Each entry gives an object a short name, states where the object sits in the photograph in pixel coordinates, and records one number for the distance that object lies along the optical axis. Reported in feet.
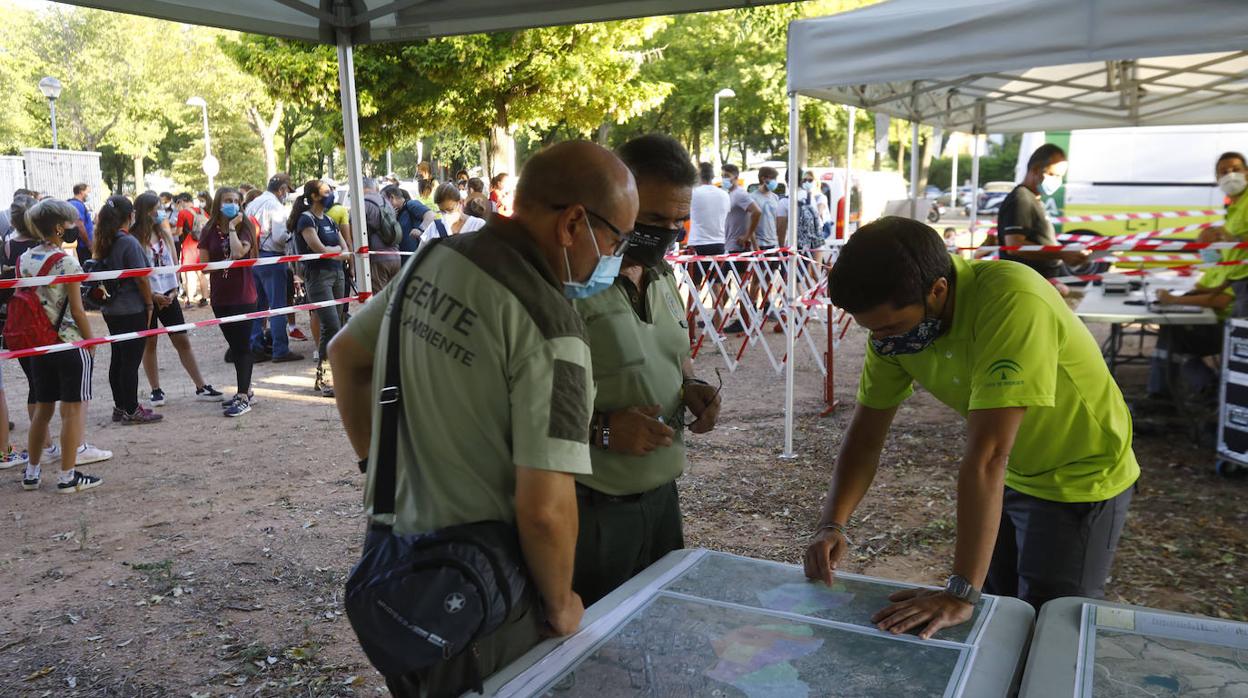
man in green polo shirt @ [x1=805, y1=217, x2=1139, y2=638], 6.00
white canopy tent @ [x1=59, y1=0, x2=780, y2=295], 13.24
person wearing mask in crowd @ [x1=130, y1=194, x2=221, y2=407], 24.25
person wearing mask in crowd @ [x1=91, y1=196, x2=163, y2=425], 21.79
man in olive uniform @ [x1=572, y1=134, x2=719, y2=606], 7.15
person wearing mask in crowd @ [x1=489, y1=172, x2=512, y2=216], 35.86
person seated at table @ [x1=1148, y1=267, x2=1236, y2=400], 19.81
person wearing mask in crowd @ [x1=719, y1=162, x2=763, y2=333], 37.14
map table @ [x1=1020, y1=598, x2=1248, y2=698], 4.70
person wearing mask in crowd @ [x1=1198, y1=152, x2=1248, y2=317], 18.67
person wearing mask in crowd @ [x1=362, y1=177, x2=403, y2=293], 29.96
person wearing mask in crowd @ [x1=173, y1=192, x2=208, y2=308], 45.32
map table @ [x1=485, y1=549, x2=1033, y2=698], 4.84
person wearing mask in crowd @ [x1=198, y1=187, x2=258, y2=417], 25.41
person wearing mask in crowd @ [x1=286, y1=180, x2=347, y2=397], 27.73
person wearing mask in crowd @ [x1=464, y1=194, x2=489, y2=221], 30.55
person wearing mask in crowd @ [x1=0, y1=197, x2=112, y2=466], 19.35
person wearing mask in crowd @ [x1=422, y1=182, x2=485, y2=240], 29.68
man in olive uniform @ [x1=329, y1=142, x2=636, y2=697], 5.02
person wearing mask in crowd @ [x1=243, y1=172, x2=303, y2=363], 30.32
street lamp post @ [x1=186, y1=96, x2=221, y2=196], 83.05
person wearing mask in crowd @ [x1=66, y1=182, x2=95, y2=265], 32.42
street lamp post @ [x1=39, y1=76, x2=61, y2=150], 69.41
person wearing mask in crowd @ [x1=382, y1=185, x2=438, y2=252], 34.17
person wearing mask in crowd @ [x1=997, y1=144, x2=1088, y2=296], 23.65
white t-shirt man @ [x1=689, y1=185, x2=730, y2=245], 35.27
